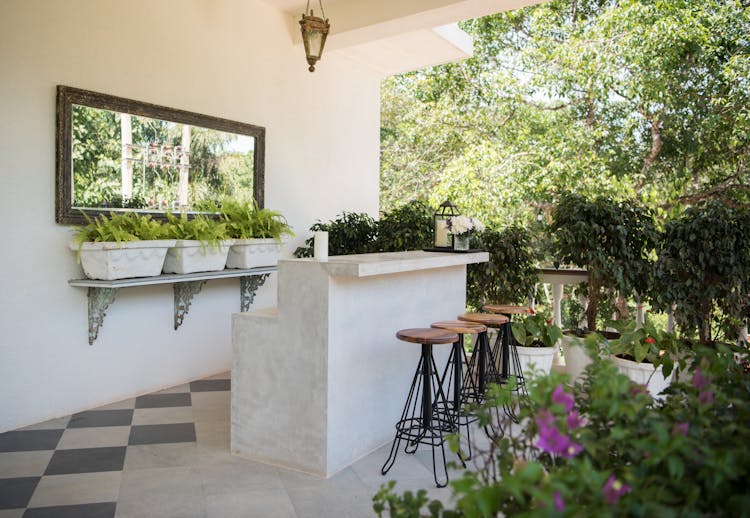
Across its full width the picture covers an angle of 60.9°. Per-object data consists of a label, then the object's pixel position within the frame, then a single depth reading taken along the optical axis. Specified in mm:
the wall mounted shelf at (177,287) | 4066
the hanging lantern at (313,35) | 4770
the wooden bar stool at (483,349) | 3938
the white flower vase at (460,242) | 4457
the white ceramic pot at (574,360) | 4635
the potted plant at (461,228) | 4363
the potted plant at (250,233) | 5023
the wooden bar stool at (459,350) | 3502
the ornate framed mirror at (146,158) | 4074
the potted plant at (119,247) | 3951
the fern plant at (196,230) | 4496
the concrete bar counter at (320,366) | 3275
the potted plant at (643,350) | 4230
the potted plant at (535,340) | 4656
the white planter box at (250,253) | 5012
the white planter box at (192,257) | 4430
